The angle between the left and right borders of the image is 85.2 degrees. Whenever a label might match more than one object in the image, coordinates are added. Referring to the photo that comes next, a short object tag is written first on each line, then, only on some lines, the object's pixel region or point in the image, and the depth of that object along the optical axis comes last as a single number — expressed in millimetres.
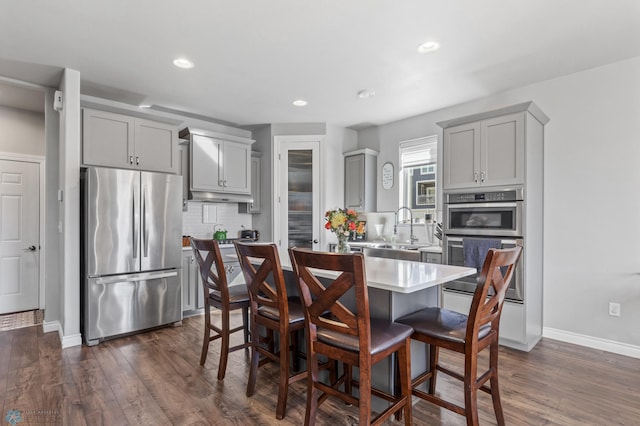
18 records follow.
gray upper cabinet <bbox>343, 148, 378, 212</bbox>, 5168
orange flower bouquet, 2699
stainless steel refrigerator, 3393
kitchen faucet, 4746
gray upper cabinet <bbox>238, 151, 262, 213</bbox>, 5314
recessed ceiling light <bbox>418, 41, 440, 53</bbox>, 2809
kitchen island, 1839
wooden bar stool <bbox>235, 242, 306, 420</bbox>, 2035
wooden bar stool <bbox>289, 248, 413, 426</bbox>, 1594
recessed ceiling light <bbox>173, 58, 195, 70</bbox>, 3152
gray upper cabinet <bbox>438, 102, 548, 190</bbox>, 3229
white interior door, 4422
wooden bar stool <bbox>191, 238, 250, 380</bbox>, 2559
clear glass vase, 2750
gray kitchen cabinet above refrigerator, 3605
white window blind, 4688
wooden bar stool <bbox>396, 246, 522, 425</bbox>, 1702
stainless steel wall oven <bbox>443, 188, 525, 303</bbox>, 3230
